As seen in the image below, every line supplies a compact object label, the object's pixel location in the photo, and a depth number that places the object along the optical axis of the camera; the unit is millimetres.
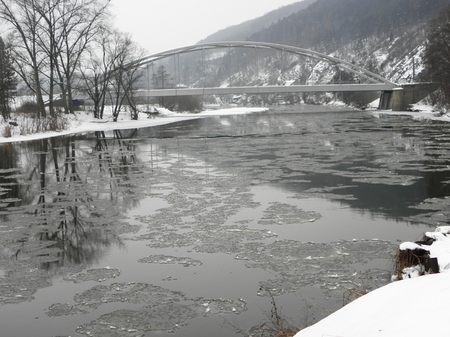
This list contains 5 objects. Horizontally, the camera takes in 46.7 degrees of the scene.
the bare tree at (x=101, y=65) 51281
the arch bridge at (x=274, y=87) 77688
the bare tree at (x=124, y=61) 52531
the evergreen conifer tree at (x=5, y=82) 42531
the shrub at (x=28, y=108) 51344
